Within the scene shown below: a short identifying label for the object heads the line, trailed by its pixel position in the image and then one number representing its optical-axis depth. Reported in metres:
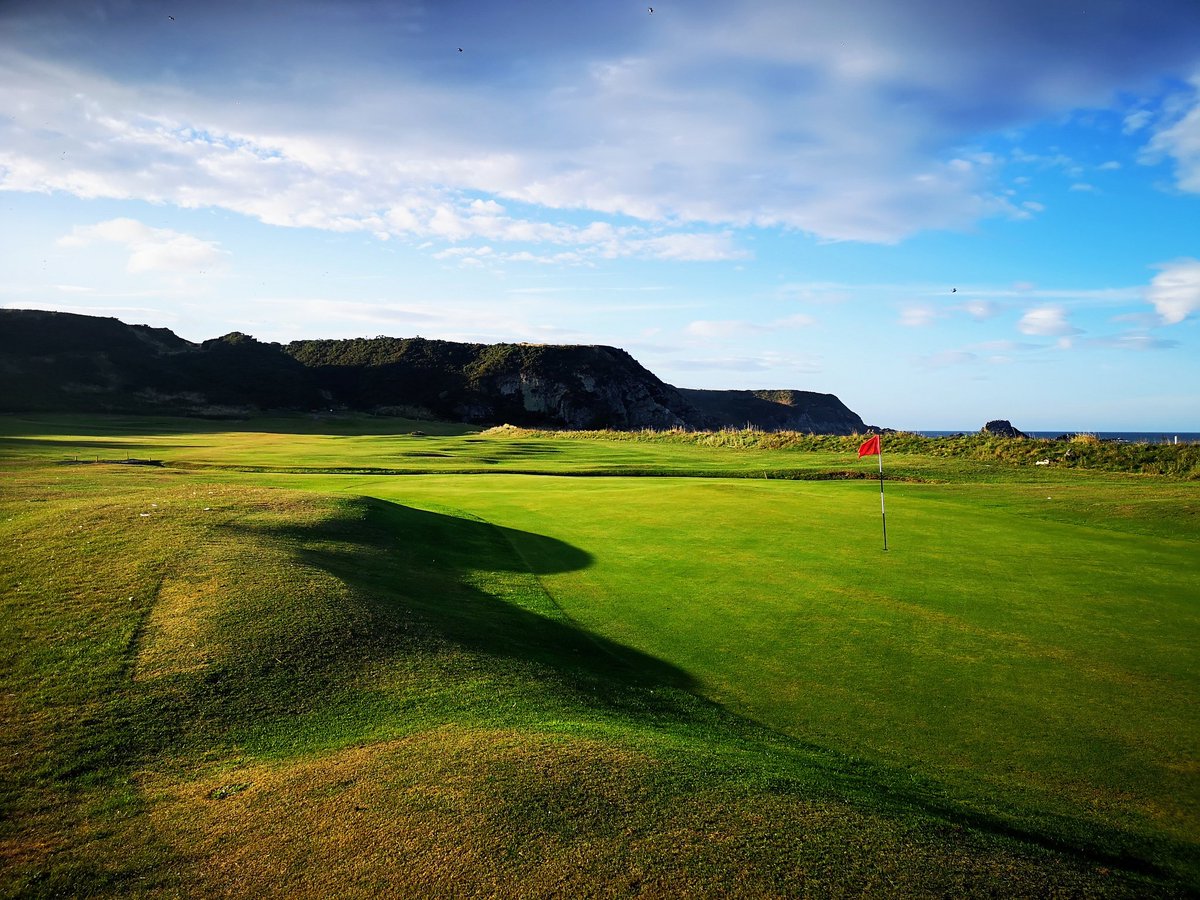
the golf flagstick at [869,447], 19.70
